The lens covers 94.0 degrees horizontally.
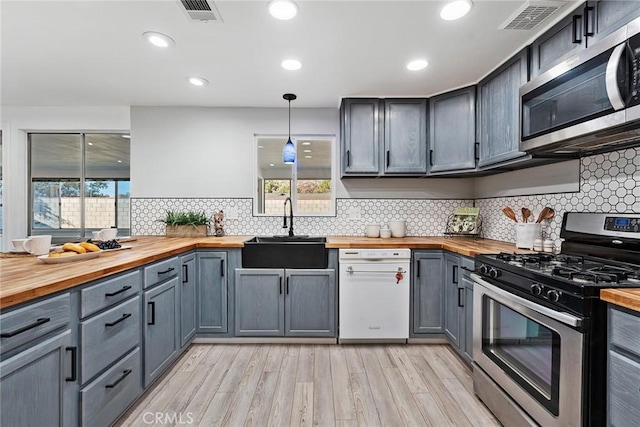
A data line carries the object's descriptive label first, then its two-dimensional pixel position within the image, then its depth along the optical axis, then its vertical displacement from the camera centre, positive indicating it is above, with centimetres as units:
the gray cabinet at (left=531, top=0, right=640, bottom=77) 139 +98
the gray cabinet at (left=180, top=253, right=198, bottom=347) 245 -74
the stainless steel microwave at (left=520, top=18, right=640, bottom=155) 123 +55
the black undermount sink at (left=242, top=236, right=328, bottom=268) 268 -40
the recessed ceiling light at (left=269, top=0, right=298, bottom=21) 165 +115
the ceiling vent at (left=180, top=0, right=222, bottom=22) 165 +115
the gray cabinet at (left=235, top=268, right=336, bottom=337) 268 -85
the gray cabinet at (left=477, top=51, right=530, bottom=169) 212 +77
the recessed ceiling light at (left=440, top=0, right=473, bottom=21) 166 +116
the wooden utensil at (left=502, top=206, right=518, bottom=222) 258 -1
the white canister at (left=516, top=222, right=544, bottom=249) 223 -16
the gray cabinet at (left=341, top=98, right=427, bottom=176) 300 +76
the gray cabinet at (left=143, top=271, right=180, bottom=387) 192 -82
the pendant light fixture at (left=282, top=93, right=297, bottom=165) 295 +59
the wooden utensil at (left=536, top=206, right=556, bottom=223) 223 -1
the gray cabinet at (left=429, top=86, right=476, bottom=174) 271 +77
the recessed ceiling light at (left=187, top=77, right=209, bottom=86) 264 +117
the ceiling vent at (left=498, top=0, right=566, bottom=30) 164 +115
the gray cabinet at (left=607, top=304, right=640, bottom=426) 104 -56
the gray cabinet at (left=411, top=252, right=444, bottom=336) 266 -74
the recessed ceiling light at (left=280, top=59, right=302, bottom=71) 230 +116
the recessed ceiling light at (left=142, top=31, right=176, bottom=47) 196 +116
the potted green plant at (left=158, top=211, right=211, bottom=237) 314 -16
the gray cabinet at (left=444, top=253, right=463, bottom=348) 241 -73
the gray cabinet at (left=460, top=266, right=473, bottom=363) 221 -78
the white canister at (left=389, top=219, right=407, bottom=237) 312 -17
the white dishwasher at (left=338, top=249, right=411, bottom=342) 264 -74
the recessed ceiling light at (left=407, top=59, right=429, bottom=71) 231 +117
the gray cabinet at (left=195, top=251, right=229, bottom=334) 269 -73
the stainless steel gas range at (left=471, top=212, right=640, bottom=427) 118 -52
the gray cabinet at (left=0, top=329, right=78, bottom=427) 105 -68
